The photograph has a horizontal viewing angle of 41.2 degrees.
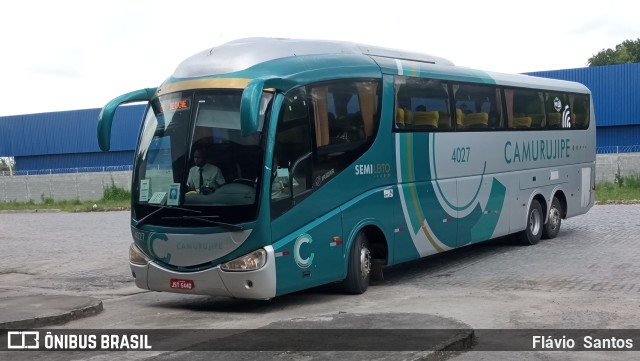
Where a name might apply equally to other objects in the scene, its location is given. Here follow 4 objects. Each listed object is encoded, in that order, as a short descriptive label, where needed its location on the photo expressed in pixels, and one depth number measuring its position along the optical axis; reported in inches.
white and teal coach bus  418.3
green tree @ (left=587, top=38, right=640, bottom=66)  3347.0
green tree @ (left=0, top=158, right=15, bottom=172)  2851.9
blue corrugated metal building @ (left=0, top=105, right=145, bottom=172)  2493.8
